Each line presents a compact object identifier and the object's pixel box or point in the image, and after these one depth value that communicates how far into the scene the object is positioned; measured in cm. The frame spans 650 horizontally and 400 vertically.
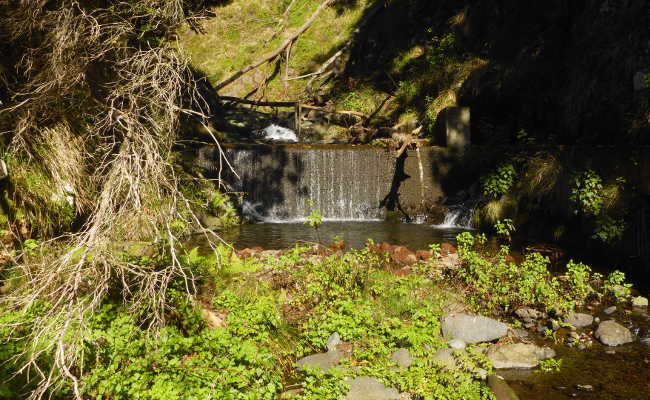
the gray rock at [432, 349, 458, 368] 419
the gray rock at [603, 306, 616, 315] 551
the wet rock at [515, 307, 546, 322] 533
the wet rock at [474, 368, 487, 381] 408
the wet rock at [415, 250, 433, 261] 707
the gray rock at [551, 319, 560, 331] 509
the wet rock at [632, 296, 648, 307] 571
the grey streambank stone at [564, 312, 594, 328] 520
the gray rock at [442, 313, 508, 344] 472
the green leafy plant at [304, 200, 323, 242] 559
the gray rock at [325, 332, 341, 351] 449
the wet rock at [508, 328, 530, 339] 495
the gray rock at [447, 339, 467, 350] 453
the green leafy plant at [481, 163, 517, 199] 993
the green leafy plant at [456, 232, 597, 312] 544
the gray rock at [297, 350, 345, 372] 415
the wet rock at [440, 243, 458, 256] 751
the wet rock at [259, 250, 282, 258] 713
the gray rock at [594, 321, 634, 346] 479
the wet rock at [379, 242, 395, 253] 728
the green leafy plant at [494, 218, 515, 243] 907
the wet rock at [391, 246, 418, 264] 692
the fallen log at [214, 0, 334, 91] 1416
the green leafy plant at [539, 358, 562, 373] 424
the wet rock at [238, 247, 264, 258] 713
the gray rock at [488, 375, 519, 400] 371
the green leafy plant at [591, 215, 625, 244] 736
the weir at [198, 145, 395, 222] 1212
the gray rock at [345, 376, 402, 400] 371
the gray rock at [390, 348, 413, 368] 423
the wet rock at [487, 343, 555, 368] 431
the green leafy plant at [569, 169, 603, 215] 778
